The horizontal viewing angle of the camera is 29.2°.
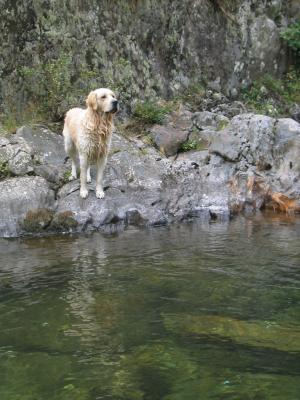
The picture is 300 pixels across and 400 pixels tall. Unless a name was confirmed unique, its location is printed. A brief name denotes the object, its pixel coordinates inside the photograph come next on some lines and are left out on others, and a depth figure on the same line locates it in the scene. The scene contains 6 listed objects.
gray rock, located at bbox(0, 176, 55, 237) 11.09
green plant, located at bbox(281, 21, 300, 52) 18.67
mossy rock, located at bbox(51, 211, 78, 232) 11.20
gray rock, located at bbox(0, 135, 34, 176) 12.10
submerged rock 5.40
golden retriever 10.70
